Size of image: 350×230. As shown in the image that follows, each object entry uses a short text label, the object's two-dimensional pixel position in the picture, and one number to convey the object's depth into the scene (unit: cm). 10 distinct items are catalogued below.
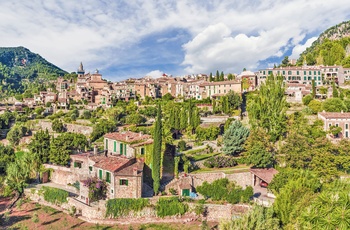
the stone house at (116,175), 2609
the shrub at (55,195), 2867
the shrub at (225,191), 2597
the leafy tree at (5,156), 3654
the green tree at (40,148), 3564
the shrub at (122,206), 2544
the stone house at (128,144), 3036
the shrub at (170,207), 2535
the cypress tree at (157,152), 2755
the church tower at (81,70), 13819
